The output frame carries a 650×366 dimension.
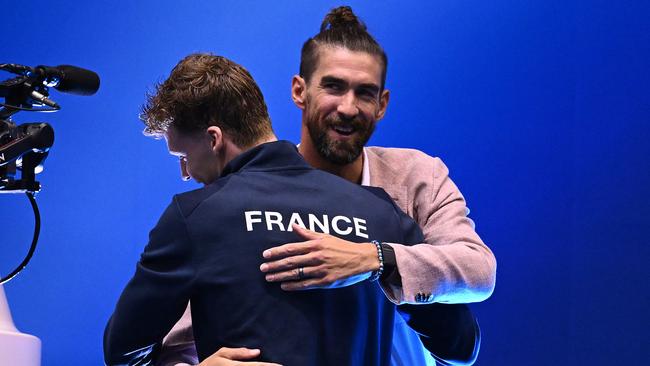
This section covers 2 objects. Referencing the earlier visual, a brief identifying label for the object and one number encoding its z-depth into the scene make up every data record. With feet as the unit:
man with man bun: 16.44
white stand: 15.74
